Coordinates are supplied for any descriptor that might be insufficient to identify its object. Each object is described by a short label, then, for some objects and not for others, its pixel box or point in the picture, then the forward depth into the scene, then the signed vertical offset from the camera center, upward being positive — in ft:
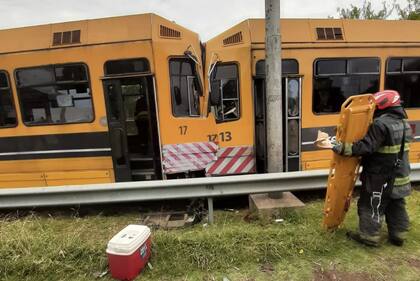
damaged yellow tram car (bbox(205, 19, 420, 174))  17.42 +0.75
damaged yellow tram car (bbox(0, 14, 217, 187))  16.51 -0.29
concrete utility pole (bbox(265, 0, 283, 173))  12.99 +0.18
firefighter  9.58 -2.77
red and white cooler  8.72 -4.49
